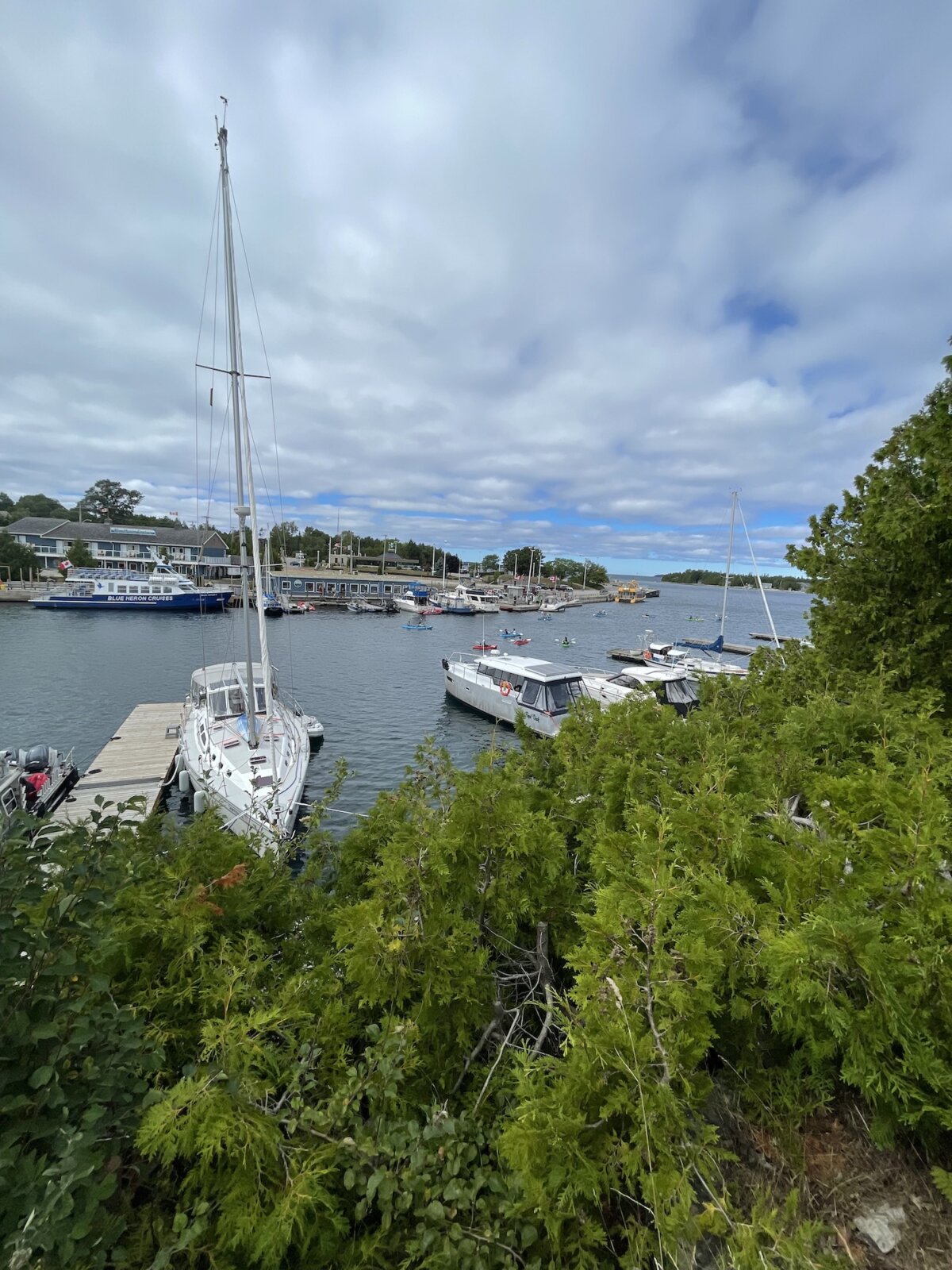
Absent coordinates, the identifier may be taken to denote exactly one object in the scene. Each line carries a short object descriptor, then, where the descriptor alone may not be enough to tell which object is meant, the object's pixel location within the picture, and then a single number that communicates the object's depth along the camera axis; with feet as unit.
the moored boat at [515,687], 65.67
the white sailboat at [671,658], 117.19
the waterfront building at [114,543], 276.21
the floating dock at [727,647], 166.98
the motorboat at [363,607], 250.57
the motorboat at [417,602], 243.60
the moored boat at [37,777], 38.50
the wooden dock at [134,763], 47.88
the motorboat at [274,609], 217.19
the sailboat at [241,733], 39.91
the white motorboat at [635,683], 69.51
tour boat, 200.44
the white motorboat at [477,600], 260.01
